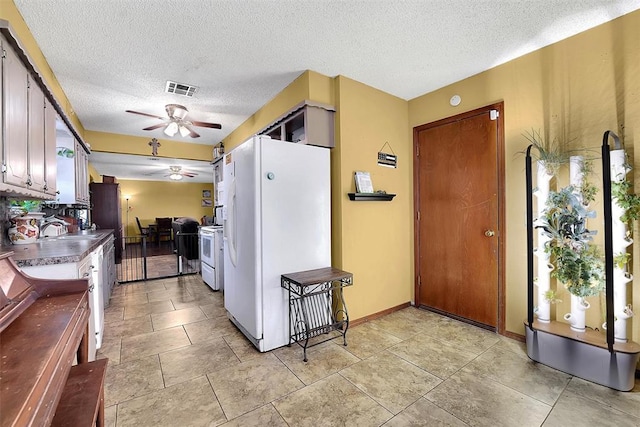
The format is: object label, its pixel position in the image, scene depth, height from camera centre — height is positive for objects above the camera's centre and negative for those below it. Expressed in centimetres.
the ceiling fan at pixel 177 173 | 805 +143
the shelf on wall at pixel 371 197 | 290 +19
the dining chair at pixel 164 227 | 1022 -41
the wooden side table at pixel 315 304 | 238 -89
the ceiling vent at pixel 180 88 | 312 +154
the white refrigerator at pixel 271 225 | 241 -10
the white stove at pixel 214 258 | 412 -67
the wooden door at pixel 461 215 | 278 -2
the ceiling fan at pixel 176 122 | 363 +132
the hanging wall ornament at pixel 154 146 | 504 +134
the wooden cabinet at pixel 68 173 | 333 +57
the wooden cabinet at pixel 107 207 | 584 +22
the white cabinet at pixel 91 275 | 172 -45
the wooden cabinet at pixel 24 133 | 162 +62
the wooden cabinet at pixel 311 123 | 278 +101
